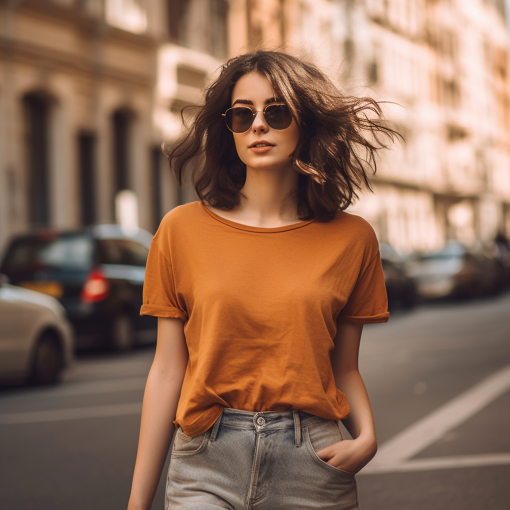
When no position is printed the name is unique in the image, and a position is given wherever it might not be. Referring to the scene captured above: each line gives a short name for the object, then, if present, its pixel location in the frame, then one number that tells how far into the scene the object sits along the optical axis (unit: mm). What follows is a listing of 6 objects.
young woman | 2416
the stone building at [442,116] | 47250
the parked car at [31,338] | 10008
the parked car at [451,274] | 25734
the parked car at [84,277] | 13539
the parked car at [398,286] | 22858
